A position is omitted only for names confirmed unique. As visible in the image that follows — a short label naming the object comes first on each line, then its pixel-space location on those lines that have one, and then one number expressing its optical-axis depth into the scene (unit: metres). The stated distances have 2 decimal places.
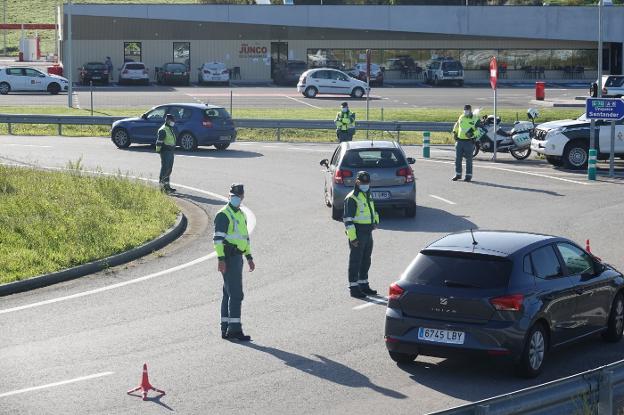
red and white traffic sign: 34.37
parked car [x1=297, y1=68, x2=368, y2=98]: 62.59
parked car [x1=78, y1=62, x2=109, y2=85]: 69.75
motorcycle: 34.06
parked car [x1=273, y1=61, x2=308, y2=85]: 73.25
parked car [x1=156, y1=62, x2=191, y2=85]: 71.12
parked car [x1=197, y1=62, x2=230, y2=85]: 72.12
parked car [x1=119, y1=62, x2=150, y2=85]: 70.25
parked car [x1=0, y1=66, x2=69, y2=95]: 63.62
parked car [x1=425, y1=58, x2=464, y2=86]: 72.88
